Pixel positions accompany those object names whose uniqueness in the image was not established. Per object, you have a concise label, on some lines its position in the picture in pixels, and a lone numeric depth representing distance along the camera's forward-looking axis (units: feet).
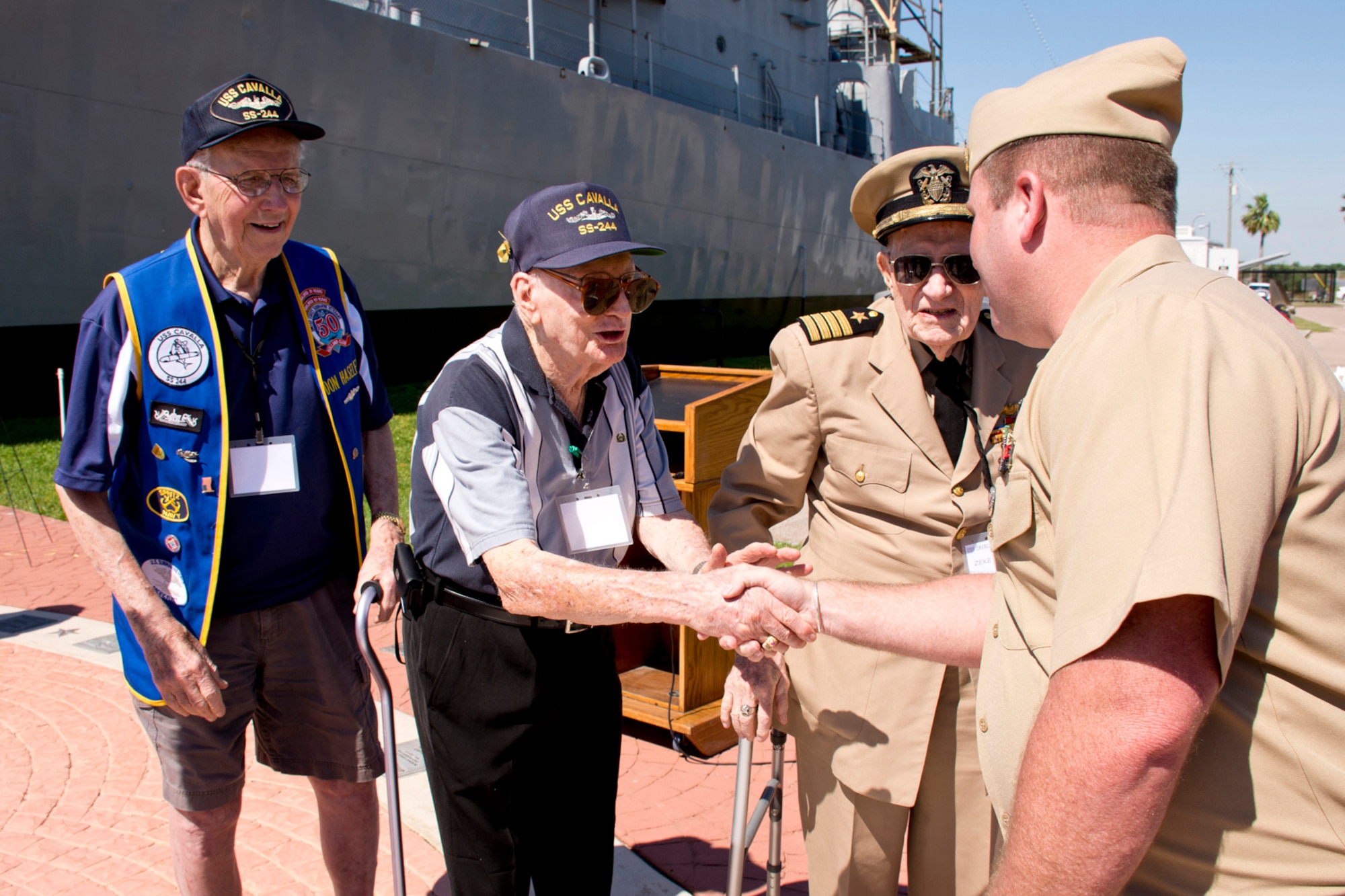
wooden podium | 12.59
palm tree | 305.73
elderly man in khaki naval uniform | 7.64
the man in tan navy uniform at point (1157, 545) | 3.29
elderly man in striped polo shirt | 6.72
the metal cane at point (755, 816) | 7.73
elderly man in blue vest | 7.73
